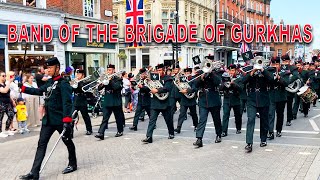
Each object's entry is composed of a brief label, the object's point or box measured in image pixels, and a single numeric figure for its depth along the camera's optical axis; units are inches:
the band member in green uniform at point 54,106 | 248.1
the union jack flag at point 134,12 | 848.9
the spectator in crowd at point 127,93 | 623.2
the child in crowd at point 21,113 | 418.1
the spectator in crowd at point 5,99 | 401.1
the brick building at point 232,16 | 2054.6
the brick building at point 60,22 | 729.0
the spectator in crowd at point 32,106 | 459.8
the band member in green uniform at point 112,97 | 387.5
